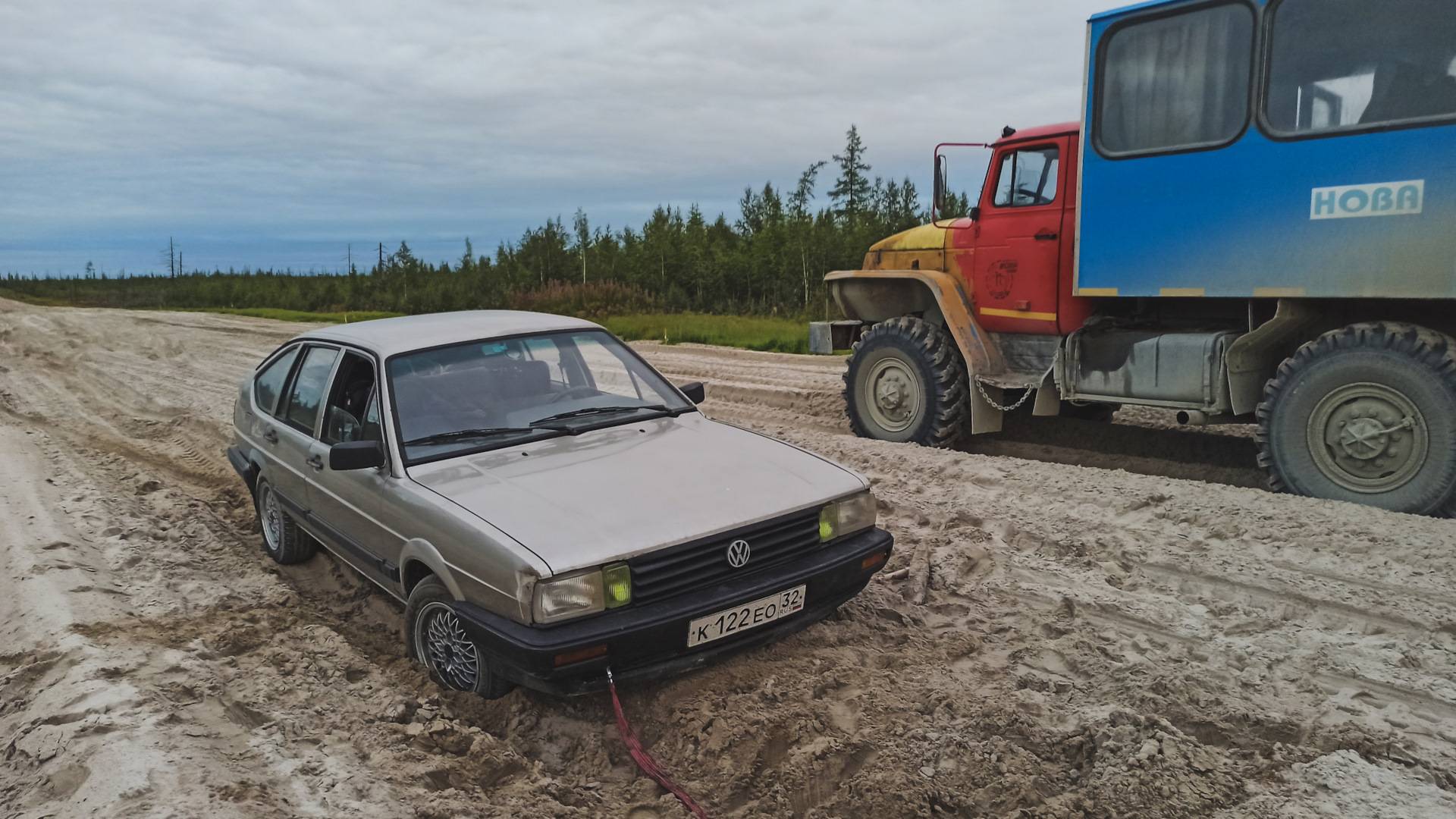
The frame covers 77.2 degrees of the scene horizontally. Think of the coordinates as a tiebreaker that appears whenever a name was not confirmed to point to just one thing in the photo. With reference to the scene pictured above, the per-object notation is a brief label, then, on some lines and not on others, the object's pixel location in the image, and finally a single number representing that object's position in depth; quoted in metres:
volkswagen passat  3.19
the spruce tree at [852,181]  41.19
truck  5.23
